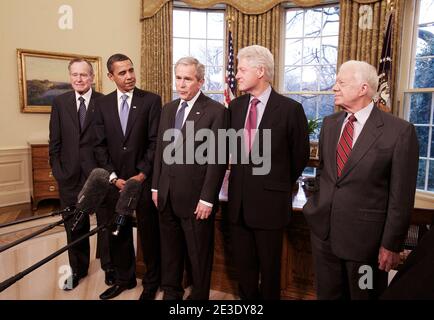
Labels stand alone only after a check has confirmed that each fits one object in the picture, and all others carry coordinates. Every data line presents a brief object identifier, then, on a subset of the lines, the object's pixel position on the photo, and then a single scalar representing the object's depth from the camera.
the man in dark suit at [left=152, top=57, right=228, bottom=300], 2.15
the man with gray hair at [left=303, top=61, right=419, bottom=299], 1.58
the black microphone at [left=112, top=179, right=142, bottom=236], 1.33
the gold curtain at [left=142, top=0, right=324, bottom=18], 5.72
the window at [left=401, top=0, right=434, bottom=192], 4.97
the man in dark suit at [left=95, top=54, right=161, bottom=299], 2.52
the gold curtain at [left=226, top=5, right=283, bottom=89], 5.95
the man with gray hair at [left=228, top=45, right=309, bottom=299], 2.03
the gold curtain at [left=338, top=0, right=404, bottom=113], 5.02
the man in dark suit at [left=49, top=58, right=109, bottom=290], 2.71
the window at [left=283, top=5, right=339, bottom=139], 5.95
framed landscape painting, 5.48
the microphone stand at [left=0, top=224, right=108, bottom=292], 0.82
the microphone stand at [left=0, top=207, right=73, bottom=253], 0.90
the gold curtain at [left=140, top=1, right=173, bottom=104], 6.33
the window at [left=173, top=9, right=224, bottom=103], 6.60
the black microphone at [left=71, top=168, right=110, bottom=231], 1.28
